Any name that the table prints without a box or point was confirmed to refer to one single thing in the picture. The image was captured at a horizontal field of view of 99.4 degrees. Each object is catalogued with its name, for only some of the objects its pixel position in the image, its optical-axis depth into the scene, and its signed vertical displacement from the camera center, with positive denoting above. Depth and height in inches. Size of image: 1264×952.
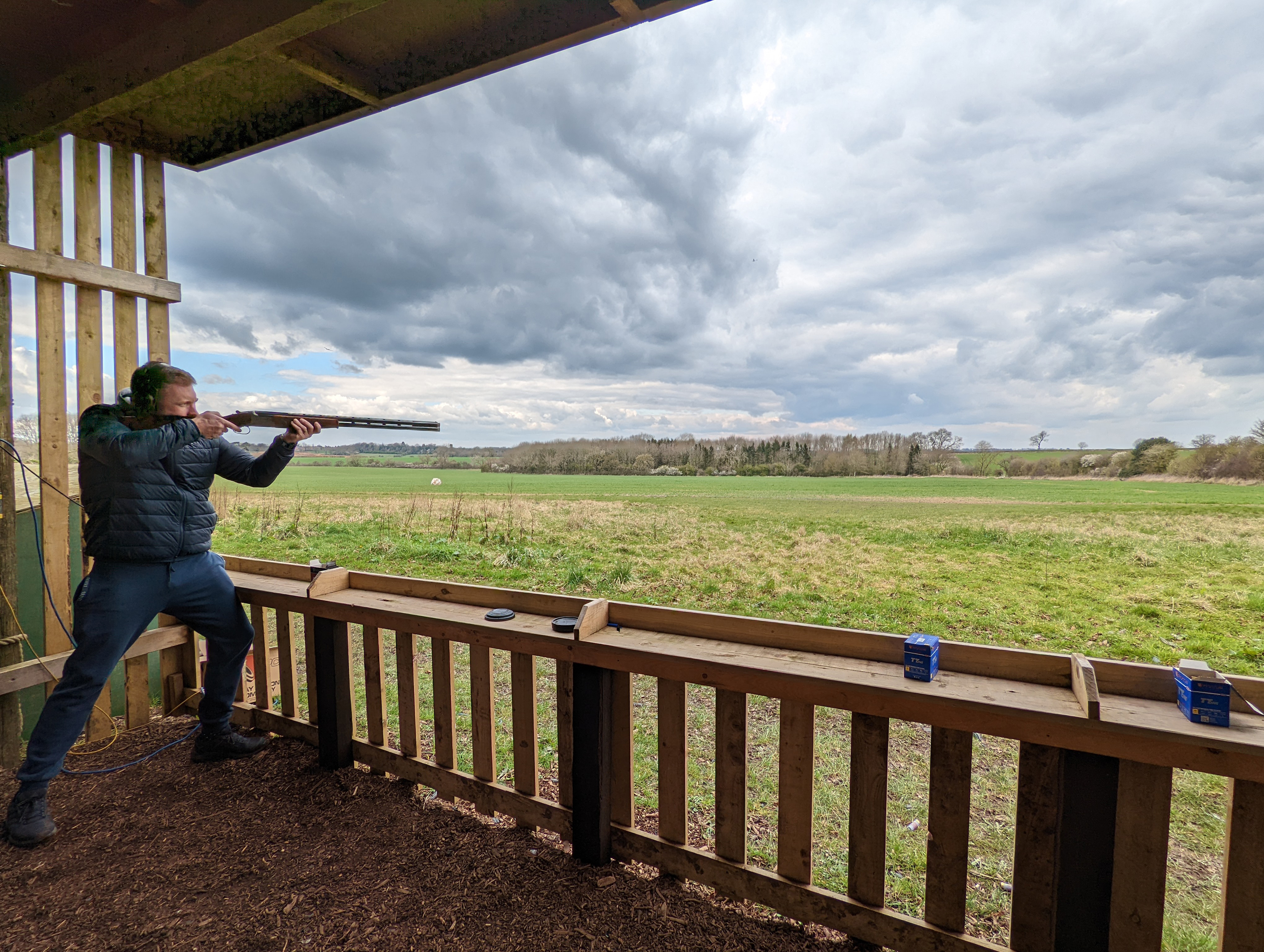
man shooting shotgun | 81.4 -13.3
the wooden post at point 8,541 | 96.0 -17.4
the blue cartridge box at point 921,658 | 56.9 -21.5
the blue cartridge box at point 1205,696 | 44.9 -20.0
